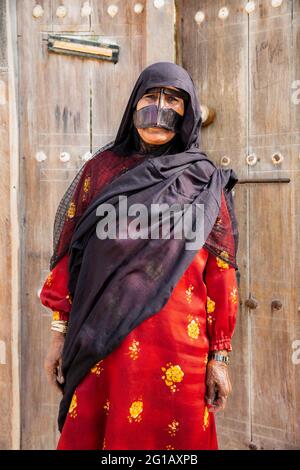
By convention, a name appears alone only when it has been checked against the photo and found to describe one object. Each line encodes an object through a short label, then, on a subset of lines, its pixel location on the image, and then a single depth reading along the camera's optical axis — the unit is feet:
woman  4.67
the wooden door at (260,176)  6.27
